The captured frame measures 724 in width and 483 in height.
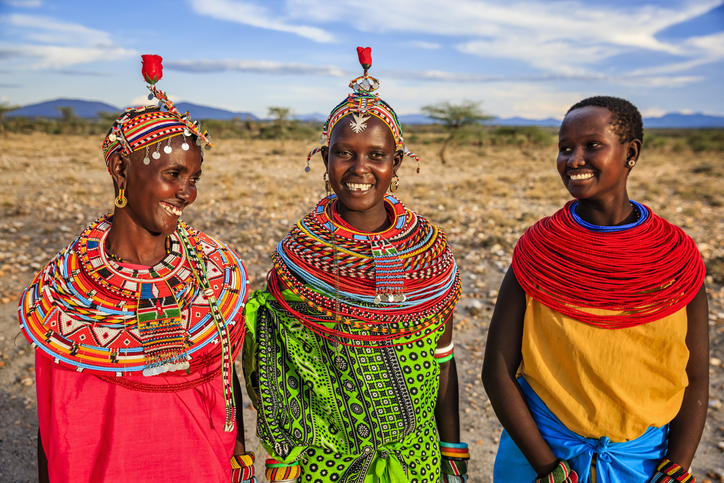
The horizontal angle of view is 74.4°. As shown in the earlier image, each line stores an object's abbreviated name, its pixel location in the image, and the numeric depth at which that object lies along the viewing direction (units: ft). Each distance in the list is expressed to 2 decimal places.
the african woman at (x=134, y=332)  5.32
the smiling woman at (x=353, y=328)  5.98
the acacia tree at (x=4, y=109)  92.48
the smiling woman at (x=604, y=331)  5.65
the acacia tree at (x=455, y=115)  83.87
